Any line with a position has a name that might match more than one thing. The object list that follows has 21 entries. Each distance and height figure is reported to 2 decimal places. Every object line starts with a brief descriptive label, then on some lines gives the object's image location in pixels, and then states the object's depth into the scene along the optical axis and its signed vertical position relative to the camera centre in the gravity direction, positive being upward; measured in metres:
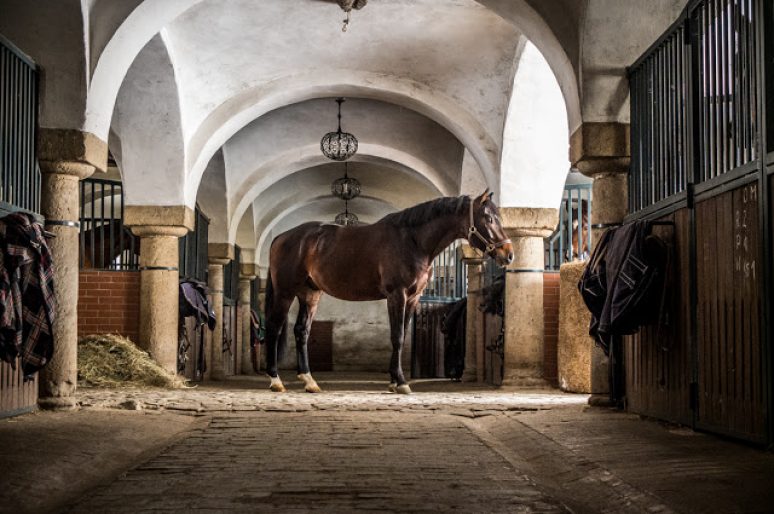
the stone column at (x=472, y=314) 15.03 -0.17
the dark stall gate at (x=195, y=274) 14.06 +0.52
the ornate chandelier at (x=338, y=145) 14.55 +2.56
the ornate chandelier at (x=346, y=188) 18.00 +2.33
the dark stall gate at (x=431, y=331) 18.58 -0.57
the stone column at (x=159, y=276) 12.09 +0.38
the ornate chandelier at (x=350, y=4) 10.70 +3.57
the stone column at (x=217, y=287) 17.50 +0.34
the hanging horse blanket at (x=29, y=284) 5.85 +0.14
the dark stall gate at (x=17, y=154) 6.60 +1.17
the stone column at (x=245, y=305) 22.12 -0.02
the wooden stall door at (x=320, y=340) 27.44 -1.10
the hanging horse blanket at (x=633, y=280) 6.10 +0.16
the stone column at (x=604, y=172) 7.64 +1.12
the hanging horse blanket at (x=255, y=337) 21.52 -0.78
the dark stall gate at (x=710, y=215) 4.82 +0.54
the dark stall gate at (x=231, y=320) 19.27 -0.36
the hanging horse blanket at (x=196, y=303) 12.81 +0.02
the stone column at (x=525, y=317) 11.78 -0.18
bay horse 10.17 +0.53
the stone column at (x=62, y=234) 7.44 +0.58
